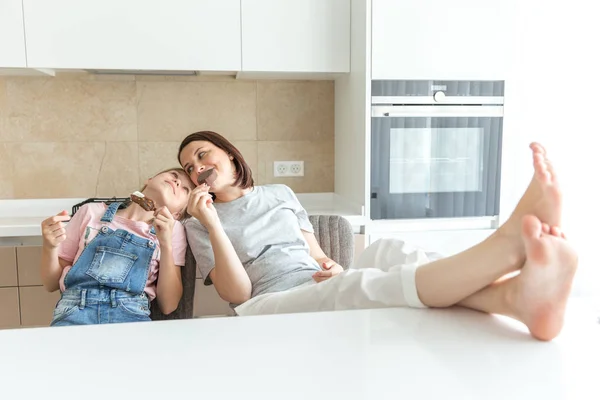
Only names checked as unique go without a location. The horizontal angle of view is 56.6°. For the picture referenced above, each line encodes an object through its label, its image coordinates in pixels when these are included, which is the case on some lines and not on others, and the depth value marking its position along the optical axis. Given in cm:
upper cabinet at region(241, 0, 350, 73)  233
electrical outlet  279
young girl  154
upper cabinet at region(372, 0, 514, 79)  228
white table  69
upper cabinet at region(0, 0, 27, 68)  218
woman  90
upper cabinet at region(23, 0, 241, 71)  221
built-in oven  233
